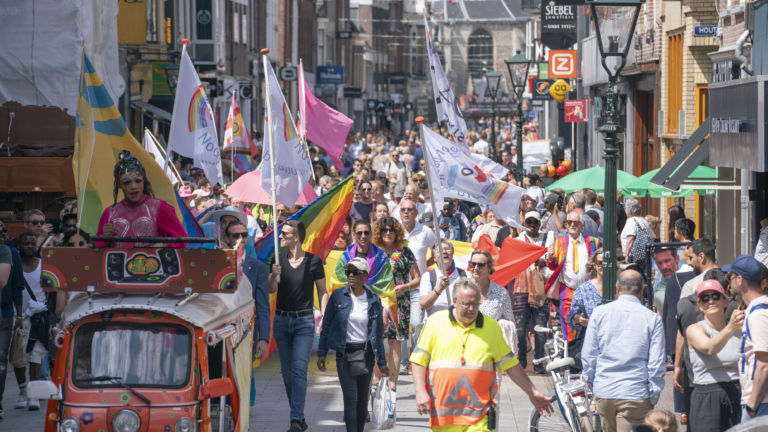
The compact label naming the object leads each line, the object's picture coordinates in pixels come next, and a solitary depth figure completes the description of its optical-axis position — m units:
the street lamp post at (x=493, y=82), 55.06
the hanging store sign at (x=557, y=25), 67.50
